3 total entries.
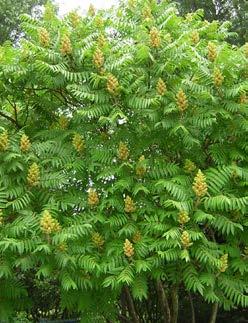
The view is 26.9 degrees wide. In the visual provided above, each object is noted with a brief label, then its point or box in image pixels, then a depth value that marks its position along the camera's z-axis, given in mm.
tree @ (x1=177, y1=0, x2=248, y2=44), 13695
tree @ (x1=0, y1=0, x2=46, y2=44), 15867
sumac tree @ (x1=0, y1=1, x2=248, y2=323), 4328
